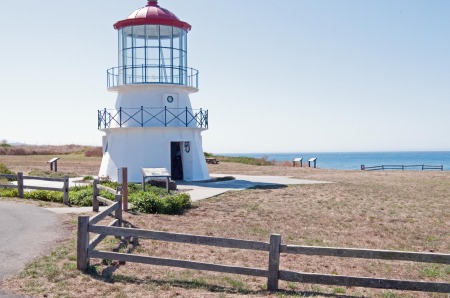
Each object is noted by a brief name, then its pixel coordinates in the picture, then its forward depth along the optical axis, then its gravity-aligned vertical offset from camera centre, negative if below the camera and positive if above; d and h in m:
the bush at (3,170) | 26.11 -0.84
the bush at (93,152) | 59.41 +0.10
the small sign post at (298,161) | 51.47 -0.76
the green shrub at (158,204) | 17.05 -1.63
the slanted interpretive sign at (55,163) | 32.53 -0.62
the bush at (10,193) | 20.14 -1.52
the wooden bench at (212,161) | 48.94 -0.73
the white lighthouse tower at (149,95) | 27.83 +3.07
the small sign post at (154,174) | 21.62 -0.85
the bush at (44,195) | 19.06 -1.54
